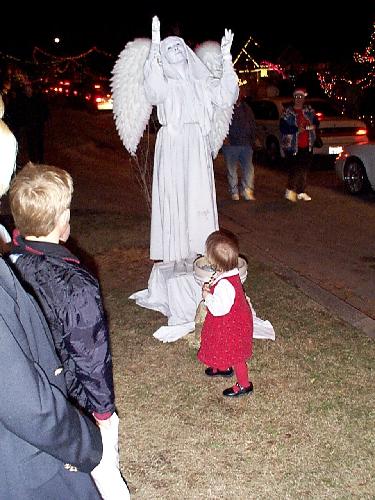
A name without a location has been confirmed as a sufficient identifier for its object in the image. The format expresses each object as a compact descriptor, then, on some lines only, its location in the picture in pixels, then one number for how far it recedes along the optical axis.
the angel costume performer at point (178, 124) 4.71
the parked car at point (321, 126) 13.92
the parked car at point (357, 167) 10.53
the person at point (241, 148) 10.10
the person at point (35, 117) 12.73
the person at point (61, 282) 2.23
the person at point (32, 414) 1.49
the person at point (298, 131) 9.57
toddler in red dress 3.92
